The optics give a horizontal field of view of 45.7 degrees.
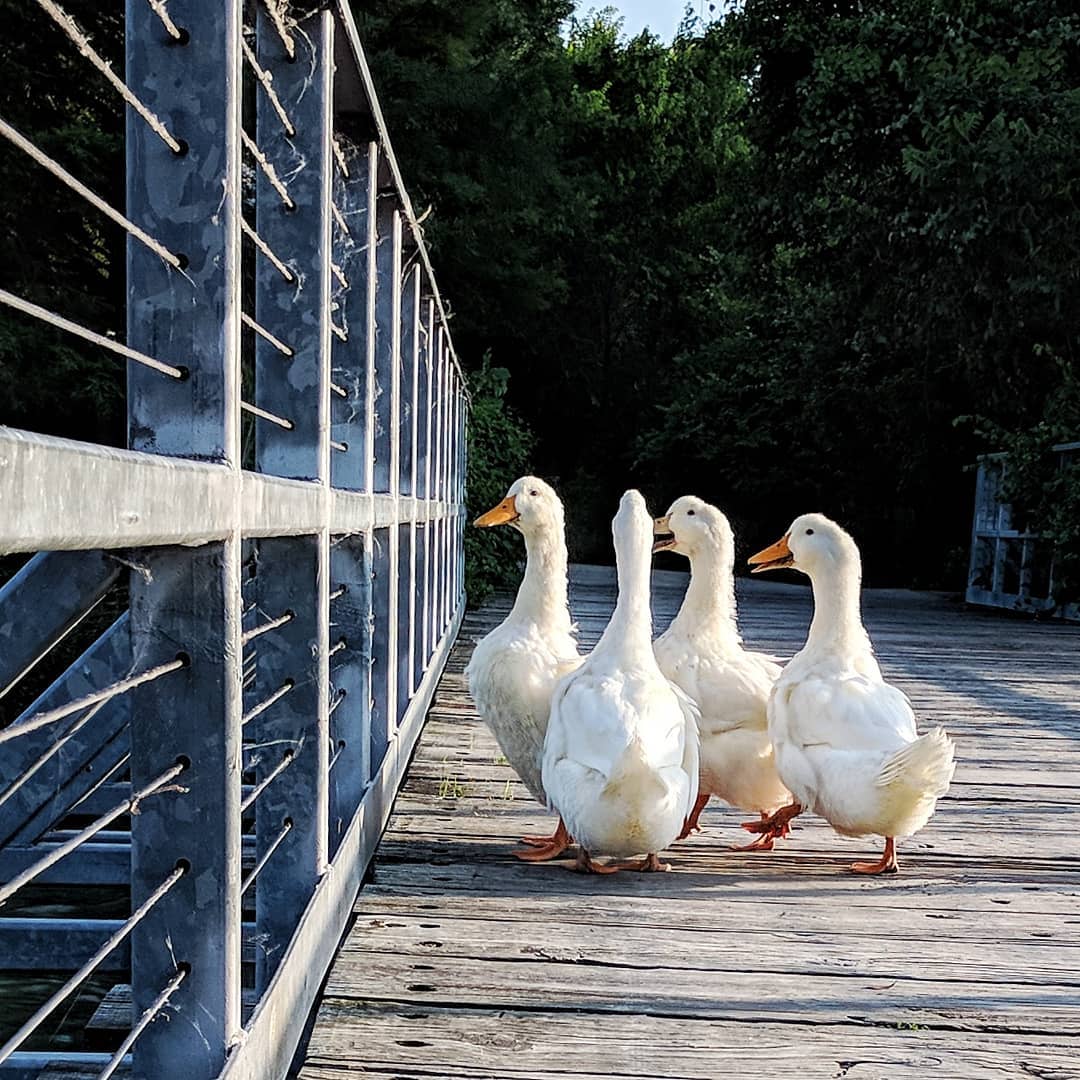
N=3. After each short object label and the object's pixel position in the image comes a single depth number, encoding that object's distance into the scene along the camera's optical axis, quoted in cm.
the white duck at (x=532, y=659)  393
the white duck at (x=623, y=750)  324
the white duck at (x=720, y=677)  400
